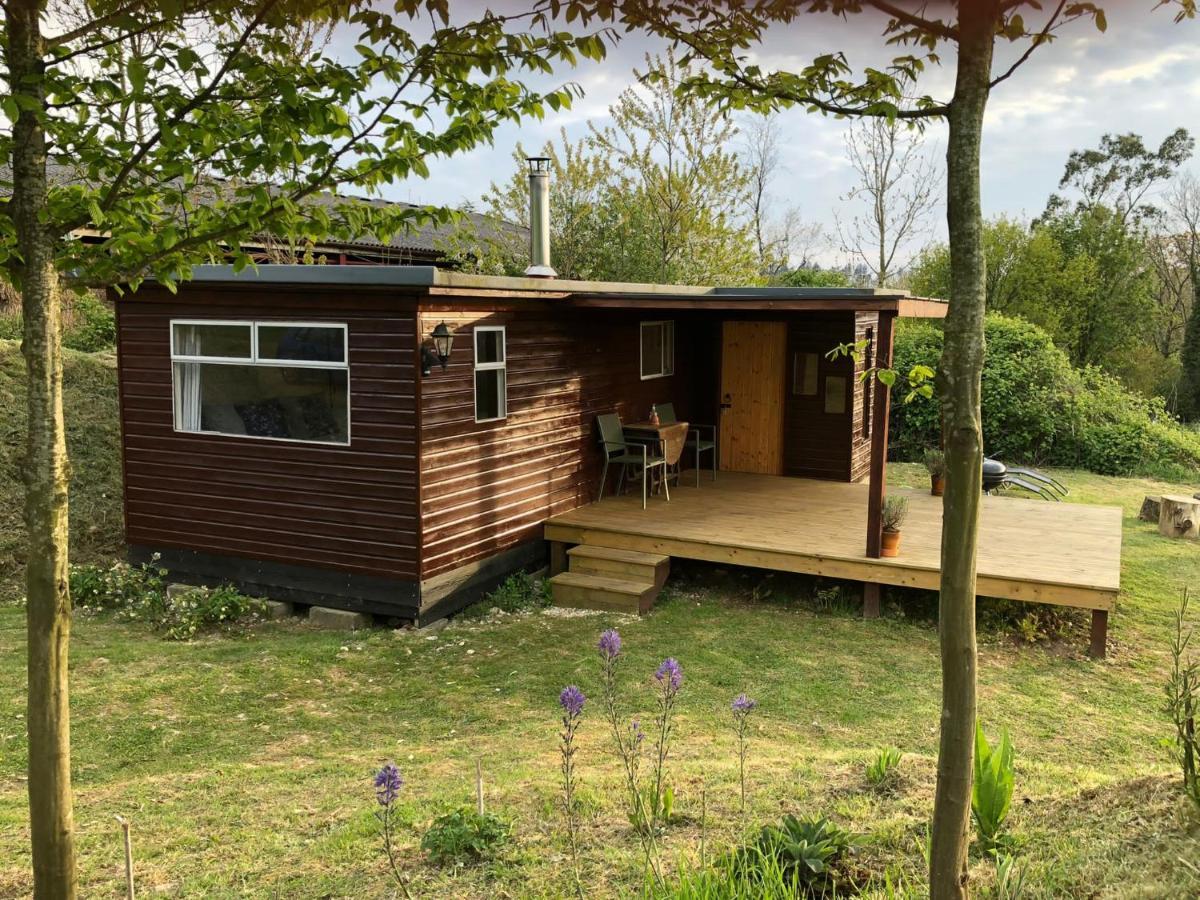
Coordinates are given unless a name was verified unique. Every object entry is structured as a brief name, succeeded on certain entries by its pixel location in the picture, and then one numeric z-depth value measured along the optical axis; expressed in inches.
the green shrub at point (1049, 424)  634.2
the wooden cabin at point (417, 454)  301.6
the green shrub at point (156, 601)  308.3
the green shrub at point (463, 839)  131.0
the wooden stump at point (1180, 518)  450.9
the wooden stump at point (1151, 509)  482.0
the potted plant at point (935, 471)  418.0
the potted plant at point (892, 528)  319.0
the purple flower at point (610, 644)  114.2
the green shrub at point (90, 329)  589.6
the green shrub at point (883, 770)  155.3
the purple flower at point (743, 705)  117.6
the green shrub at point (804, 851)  115.2
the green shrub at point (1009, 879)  103.4
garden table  397.7
